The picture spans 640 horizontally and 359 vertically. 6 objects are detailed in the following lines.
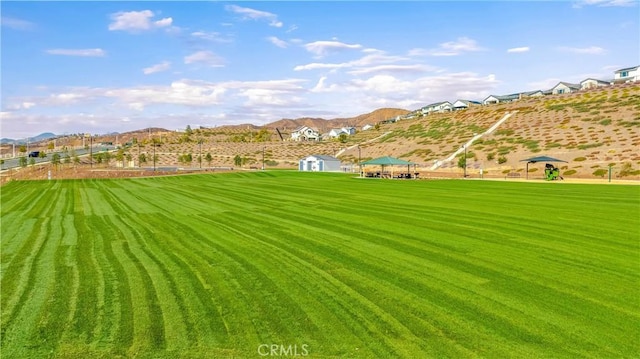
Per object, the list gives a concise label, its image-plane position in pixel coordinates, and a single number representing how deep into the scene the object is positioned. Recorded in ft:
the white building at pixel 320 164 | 229.66
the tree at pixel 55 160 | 245.22
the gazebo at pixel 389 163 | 160.86
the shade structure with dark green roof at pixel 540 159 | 145.59
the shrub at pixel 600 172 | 150.43
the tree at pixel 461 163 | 193.77
